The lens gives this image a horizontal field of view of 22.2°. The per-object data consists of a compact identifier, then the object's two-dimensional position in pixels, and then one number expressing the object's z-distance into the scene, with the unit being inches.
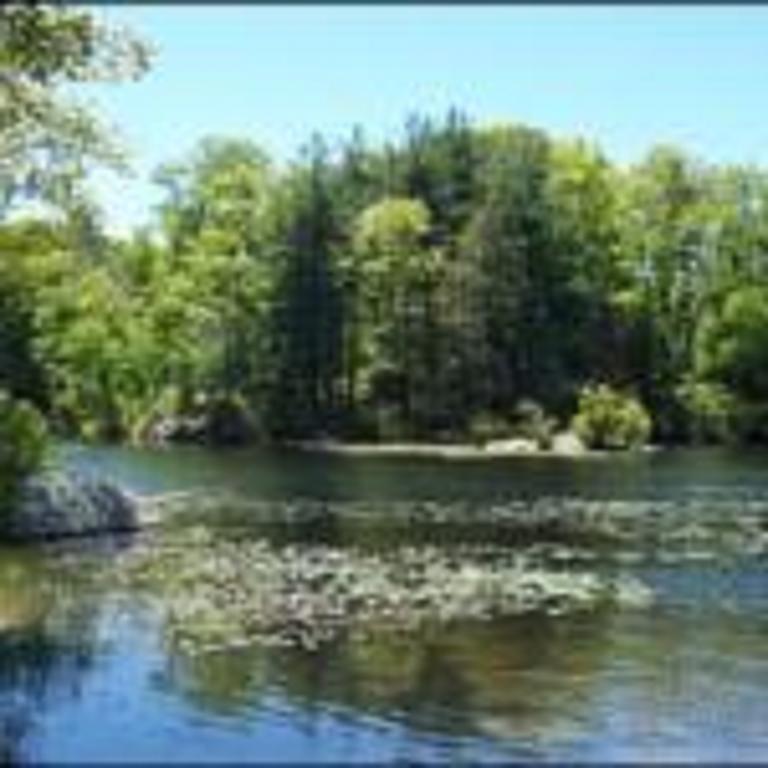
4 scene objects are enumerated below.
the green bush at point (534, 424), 4481.5
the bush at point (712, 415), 4896.7
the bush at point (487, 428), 4635.8
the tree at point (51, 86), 1066.1
